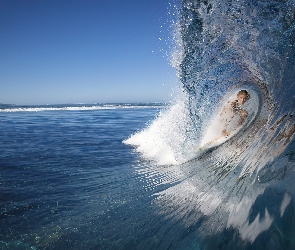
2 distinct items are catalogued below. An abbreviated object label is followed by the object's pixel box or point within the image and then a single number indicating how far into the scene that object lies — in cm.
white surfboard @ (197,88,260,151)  549
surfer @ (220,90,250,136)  572
